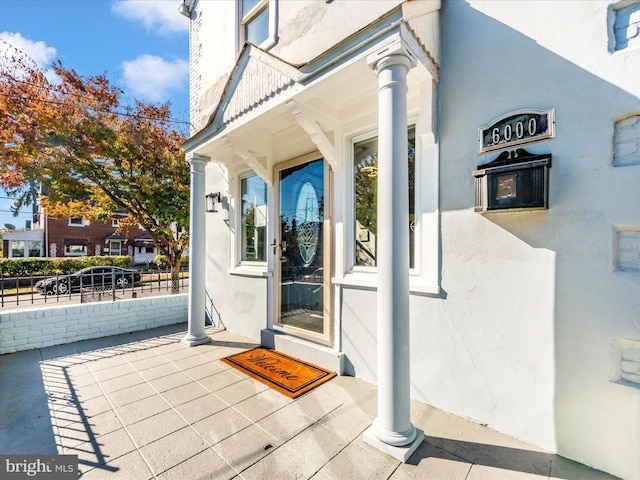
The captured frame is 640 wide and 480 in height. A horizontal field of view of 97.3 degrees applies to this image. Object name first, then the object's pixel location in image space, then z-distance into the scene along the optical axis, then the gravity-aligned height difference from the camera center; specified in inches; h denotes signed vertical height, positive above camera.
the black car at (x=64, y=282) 384.2 -59.1
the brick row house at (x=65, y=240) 709.3 +4.9
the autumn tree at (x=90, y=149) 238.4 +86.2
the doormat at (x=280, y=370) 110.7 -57.3
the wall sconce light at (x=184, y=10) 211.5 +175.2
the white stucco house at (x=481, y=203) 67.9 +10.6
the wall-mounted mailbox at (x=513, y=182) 74.2 +15.7
